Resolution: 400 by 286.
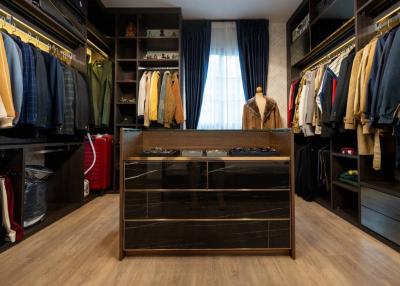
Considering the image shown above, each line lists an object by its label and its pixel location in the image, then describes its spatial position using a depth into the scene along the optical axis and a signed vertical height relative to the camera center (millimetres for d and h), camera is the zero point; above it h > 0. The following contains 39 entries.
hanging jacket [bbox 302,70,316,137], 2873 +489
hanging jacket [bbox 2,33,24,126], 1754 +513
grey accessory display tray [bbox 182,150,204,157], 1764 -42
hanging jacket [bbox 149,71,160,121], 3395 +644
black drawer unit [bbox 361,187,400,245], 1786 -501
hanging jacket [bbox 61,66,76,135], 2480 +444
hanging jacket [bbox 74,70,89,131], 2638 +493
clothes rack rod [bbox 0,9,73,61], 1988 +1039
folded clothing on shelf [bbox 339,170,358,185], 2420 -292
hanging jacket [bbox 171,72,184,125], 3459 +661
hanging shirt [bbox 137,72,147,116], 3467 +699
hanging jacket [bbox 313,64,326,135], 2746 +536
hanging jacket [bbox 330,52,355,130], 2250 +524
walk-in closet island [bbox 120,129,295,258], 1692 -387
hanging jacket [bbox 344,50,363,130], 2111 +471
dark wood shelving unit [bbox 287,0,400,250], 1884 -188
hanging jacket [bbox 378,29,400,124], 1659 +409
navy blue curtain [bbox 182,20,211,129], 3961 +1367
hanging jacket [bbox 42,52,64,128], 2227 +476
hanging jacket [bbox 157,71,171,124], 3381 +622
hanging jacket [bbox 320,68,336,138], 2494 +487
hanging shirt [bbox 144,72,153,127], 3414 +580
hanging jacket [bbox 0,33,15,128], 1607 +351
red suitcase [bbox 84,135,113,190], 3350 -206
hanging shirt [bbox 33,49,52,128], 2041 +476
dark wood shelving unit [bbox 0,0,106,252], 1946 -38
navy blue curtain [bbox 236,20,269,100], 3994 +1552
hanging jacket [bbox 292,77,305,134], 3230 +522
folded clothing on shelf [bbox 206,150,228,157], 1754 -40
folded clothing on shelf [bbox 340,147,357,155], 2436 -30
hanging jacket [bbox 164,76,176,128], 3396 +576
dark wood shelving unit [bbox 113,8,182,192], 3580 +1469
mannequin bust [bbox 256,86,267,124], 3324 +624
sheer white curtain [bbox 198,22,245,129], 4020 +1015
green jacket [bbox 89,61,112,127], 3389 +799
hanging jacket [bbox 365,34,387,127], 1890 +563
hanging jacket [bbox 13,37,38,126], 1893 +451
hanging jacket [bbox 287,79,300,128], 3482 +713
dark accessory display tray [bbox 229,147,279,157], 1738 -32
